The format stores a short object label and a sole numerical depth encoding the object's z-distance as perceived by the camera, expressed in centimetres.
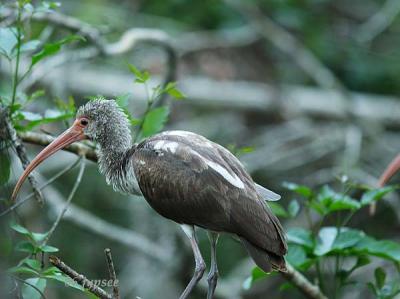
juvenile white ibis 992
